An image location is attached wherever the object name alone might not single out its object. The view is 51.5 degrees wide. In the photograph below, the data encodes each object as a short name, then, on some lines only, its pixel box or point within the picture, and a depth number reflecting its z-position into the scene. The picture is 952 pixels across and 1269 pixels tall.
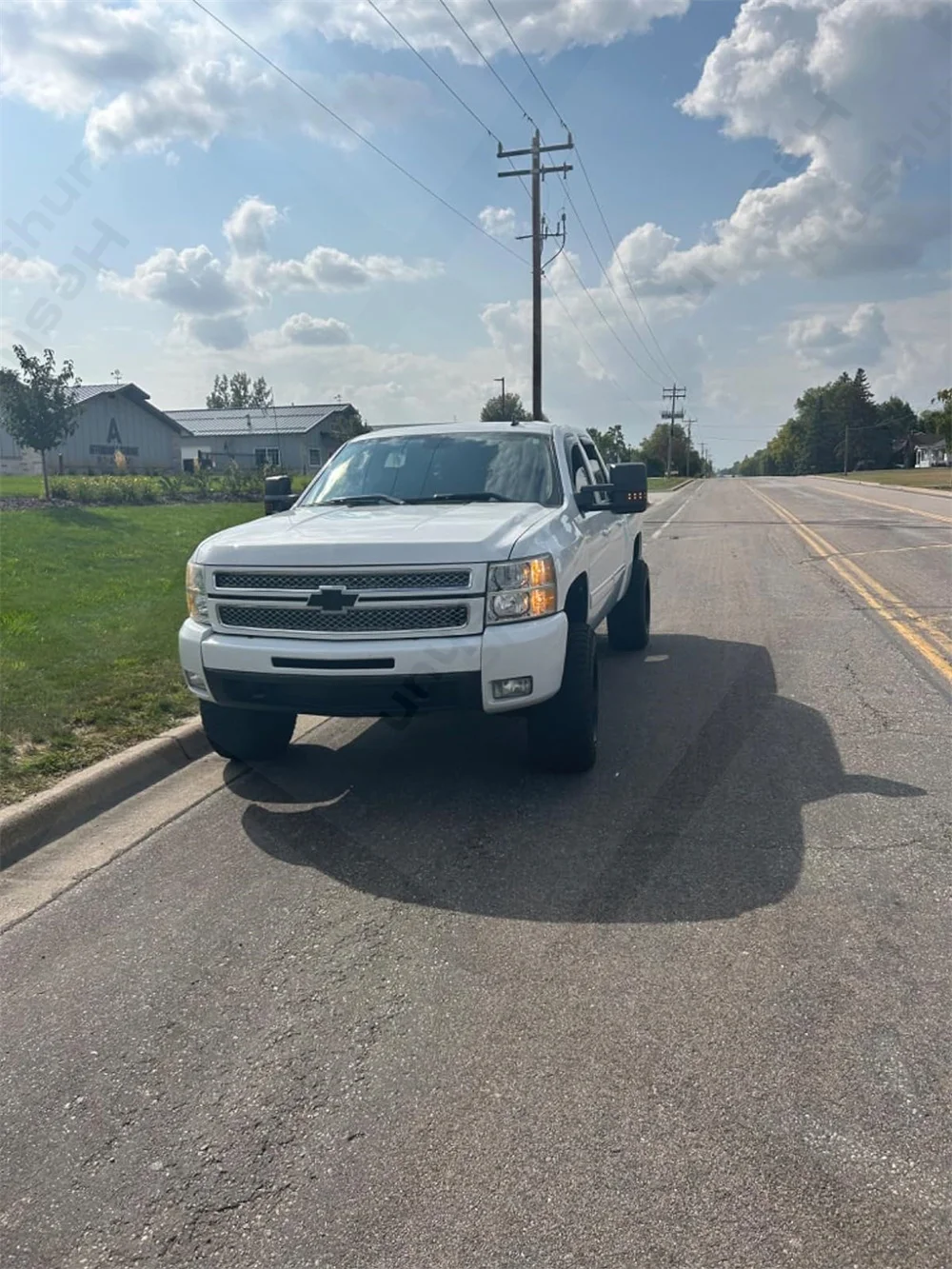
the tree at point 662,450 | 128.79
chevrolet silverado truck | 4.67
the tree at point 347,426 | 53.63
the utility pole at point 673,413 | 107.22
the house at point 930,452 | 130.25
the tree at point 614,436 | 74.95
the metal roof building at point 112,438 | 49.97
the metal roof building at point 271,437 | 63.28
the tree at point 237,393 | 123.19
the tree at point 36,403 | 24.08
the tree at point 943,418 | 61.25
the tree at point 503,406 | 51.81
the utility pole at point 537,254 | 26.47
